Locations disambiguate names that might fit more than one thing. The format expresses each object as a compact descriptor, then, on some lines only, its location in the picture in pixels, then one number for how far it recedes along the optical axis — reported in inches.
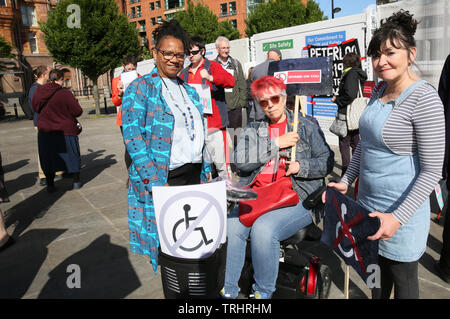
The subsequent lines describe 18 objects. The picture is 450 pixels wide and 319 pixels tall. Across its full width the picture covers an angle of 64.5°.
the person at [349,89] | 199.9
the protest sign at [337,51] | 288.7
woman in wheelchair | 93.4
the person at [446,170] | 105.3
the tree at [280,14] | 1448.1
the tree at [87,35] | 813.2
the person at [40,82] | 243.4
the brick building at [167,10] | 2229.3
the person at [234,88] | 236.4
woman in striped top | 66.7
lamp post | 964.0
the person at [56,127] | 233.1
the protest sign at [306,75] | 104.0
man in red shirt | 173.5
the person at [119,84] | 183.5
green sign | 343.0
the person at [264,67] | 259.4
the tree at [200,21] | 1561.1
